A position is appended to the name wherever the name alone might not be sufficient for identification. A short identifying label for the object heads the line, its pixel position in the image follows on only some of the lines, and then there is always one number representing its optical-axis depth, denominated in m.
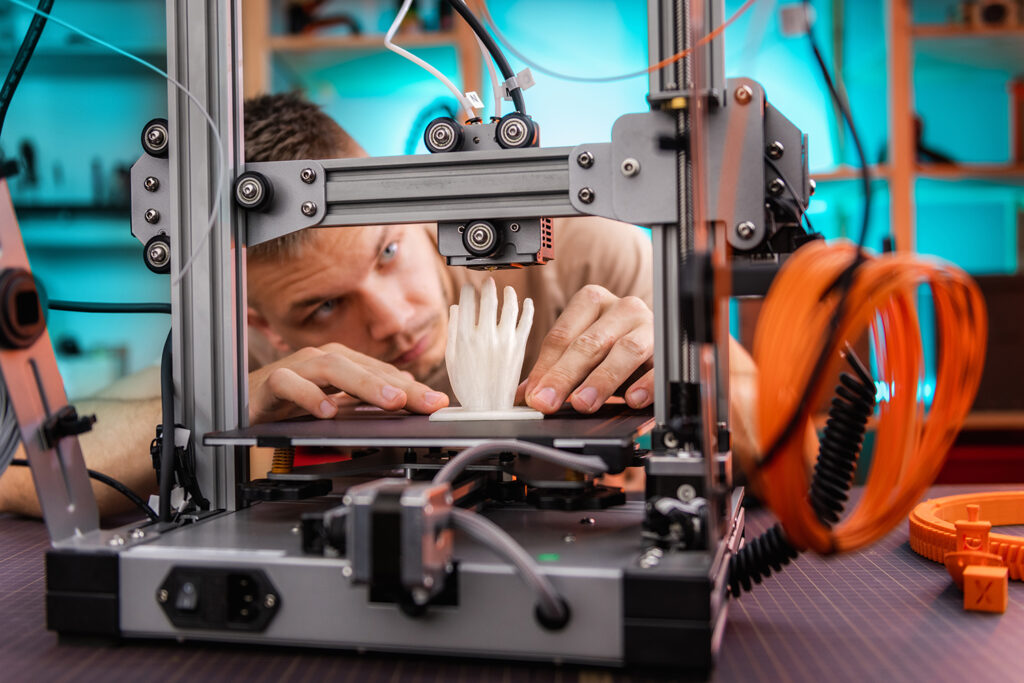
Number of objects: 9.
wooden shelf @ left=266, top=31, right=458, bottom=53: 2.83
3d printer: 0.64
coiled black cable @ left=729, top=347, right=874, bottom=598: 0.76
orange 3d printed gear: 0.90
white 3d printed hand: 1.03
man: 1.15
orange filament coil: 0.62
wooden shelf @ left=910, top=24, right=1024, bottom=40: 2.64
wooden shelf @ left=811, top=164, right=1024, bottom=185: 2.69
